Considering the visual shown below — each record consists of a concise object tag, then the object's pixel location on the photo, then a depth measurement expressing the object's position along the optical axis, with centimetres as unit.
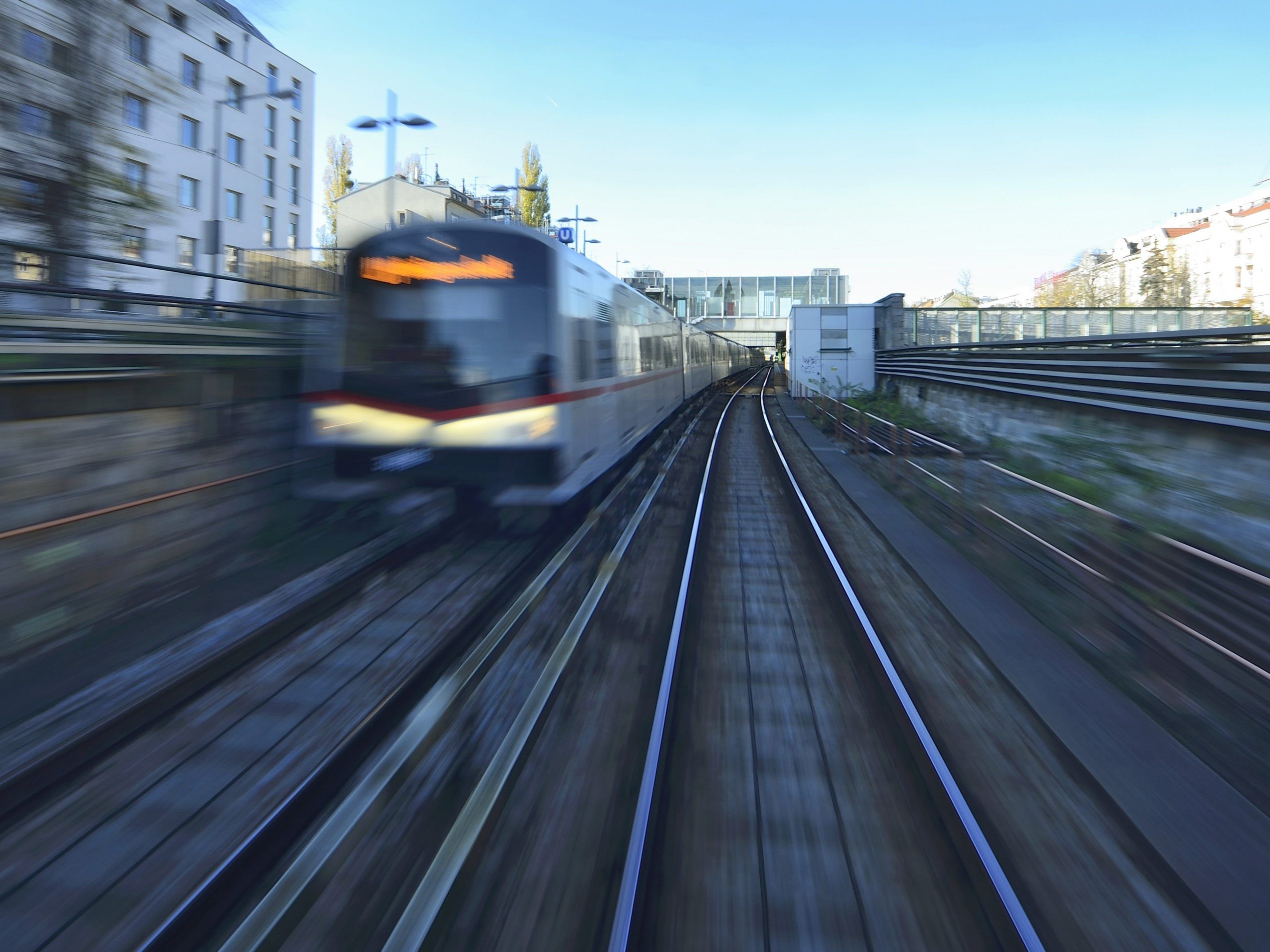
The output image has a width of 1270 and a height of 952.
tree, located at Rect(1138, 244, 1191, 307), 4056
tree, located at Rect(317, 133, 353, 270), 5050
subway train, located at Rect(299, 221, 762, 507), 718
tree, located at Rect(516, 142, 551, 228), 5278
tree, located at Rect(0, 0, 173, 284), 775
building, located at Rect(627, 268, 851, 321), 7212
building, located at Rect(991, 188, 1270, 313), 4209
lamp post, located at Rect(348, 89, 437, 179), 1675
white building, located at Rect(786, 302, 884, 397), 2662
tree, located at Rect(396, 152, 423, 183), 5575
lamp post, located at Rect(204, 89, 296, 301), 1297
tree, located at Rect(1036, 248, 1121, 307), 4600
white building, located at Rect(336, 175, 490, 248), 4169
